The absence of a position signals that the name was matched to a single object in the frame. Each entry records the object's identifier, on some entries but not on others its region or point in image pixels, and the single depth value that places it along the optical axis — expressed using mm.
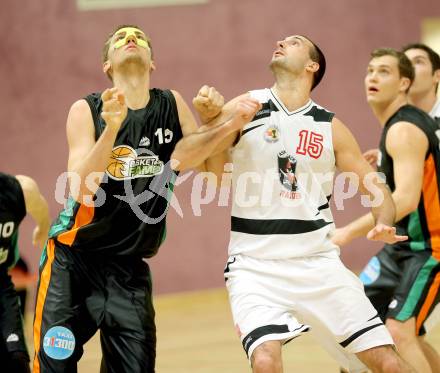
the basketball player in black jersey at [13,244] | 11547
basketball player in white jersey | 10133
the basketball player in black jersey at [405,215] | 12125
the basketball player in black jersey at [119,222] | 10227
